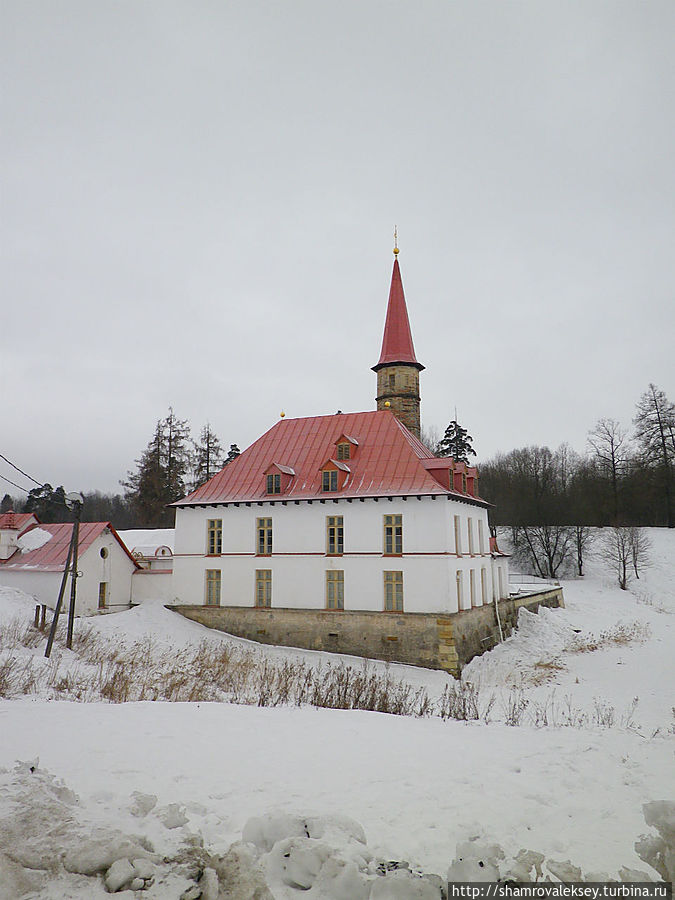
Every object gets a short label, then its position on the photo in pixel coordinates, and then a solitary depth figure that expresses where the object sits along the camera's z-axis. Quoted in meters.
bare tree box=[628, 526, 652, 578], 42.91
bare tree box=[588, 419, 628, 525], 52.34
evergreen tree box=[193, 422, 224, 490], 56.53
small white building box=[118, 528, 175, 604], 28.83
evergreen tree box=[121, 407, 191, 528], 51.31
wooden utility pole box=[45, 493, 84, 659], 16.70
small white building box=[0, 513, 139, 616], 25.92
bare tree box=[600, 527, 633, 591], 43.00
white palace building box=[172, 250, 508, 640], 23.62
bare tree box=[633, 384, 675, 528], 49.07
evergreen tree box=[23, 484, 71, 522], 61.08
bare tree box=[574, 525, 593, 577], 47.78
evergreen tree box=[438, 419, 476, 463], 58.22
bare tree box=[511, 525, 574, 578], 49.16
